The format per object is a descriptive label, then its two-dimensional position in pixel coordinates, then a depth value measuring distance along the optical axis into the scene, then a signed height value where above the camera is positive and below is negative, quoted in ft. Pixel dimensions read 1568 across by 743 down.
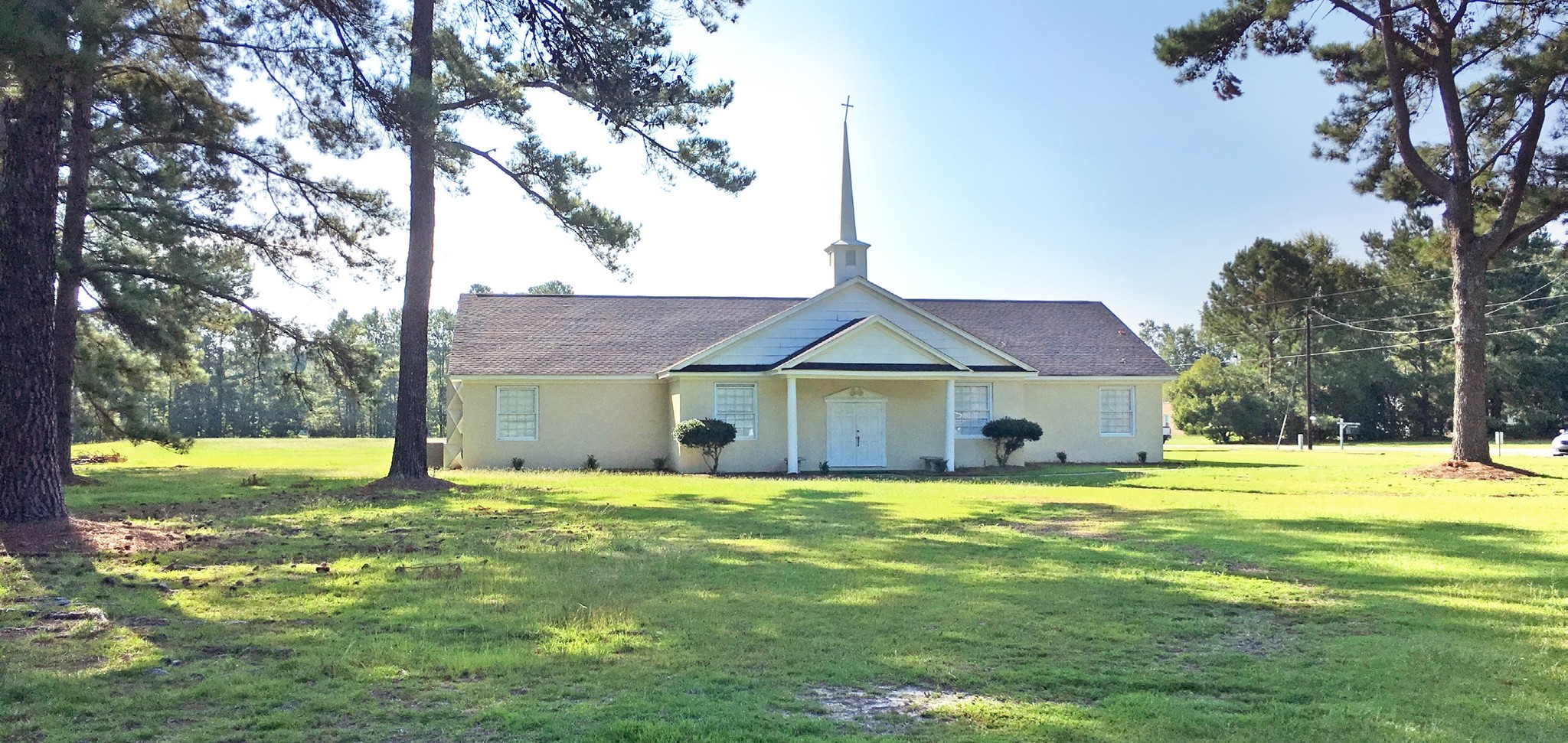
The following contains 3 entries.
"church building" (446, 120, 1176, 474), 82.17 +2.98
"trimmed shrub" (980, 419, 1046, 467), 85.35 -0.69
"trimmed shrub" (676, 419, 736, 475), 78.74 -0.67
